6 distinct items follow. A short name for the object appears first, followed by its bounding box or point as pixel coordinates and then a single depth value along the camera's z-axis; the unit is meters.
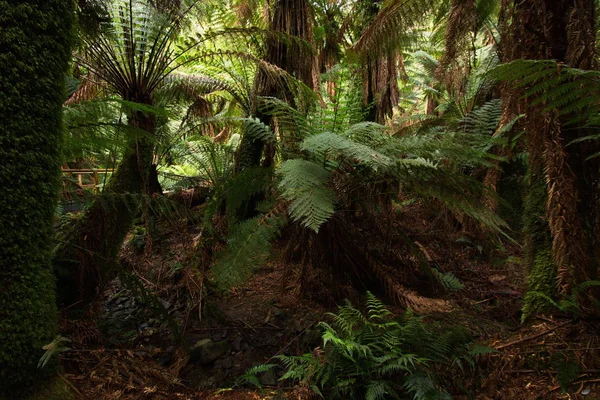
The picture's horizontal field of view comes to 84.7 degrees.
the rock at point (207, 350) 1.92
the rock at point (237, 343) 2.04
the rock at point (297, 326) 2.12
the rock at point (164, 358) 1.90
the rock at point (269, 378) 1.72
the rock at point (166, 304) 2.54
